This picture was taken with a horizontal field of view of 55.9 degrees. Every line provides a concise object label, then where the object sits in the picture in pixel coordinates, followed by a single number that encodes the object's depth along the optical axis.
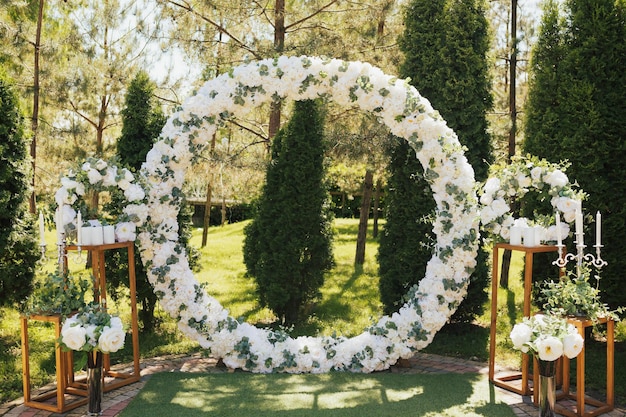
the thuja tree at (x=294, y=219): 6.90
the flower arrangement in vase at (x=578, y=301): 4.40
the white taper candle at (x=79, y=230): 4.63
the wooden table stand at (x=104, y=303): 4.90
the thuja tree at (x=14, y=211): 5.98
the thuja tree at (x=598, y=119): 5.86
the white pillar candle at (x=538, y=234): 4.86
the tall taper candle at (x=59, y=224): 4.70
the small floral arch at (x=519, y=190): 4.90
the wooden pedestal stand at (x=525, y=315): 4.78
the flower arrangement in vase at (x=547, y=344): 3.93
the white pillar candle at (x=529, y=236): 4.85
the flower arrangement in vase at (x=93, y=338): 4.10
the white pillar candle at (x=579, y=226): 4.62
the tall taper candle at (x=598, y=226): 4.52
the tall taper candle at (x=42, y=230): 4.60
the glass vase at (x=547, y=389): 4.05
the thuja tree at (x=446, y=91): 6.47
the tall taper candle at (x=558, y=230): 4.71
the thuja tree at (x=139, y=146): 6.42
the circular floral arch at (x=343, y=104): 5.38
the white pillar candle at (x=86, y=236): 4.79
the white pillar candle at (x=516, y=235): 4.92
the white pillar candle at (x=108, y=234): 4.95
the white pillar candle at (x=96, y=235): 4.83
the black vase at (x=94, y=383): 4.31
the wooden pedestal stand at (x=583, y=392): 4.33
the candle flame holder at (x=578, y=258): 4.59
